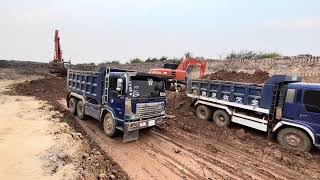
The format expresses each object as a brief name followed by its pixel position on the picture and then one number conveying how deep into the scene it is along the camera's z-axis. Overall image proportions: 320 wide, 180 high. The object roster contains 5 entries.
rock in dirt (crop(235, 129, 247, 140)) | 6.15
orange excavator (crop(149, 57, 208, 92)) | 11.55
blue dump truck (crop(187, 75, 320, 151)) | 5.38
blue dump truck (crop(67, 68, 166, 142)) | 5.33
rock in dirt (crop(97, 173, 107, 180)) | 3.91
